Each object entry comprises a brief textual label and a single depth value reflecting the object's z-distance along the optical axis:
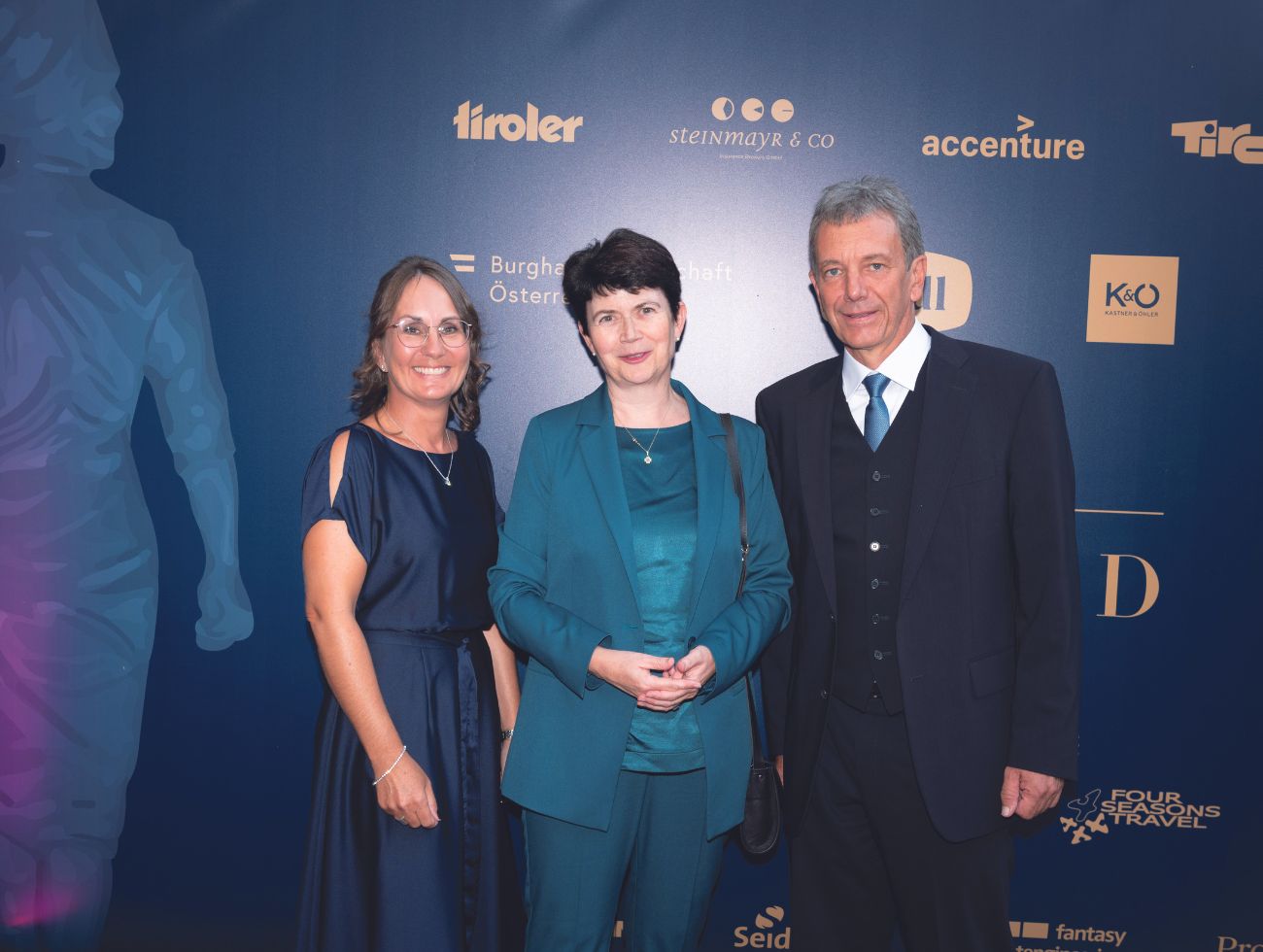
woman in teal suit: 1.82
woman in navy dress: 1.92
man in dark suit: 1.90
